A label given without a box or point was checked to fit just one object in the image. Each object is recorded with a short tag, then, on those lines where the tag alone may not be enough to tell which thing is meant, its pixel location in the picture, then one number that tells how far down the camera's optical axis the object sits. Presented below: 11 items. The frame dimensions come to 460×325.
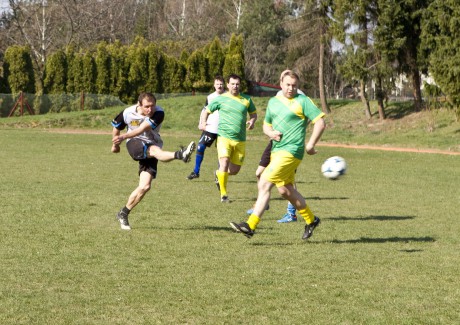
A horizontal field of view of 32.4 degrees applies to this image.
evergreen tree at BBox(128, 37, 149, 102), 49.81
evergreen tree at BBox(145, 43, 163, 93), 50.19
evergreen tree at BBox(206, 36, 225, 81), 51.03
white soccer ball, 9.66
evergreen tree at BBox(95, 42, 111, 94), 49.03
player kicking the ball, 9.77
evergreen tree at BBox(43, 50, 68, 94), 48.31
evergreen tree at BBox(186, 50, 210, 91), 51.03
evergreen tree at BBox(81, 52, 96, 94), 48.69
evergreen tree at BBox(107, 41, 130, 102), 49.38
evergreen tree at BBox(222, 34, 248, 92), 50.00
